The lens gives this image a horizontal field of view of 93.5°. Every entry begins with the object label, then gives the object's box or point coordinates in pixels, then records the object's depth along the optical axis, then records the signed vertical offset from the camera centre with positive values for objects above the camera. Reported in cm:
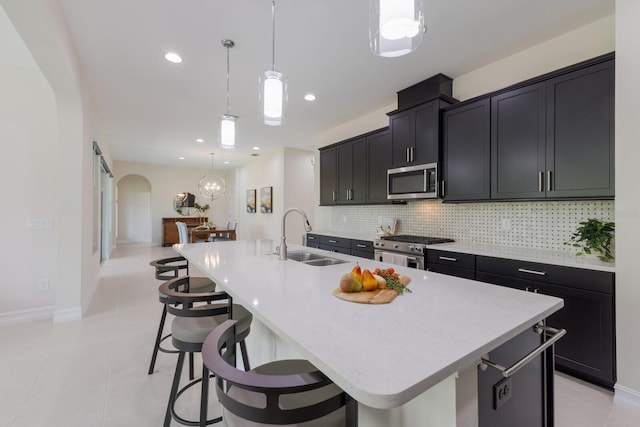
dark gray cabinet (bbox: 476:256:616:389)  201 -71
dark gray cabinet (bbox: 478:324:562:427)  101 -68
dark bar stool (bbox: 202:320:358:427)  80 -53
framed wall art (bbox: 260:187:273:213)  773 +32
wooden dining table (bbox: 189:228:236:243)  768 -57
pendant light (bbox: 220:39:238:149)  258 +70
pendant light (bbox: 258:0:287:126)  192 +75
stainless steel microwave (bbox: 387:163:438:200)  331 +36
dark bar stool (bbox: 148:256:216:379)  228 -59
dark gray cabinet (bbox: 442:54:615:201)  221 +64
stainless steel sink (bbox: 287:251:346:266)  234 -38
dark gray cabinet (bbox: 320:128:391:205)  406 +65
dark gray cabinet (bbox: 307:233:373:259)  397 -48
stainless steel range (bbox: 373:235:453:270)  313 -41
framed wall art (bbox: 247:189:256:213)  867 +32
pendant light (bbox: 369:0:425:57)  119 +77
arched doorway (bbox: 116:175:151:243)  1035 +9
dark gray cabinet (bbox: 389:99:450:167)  330 +92
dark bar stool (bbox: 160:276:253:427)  155 -65
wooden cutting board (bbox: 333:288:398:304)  125 -36
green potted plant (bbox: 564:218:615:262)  217 -17
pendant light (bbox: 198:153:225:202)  880 +71
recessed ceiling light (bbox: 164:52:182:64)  296 +155
